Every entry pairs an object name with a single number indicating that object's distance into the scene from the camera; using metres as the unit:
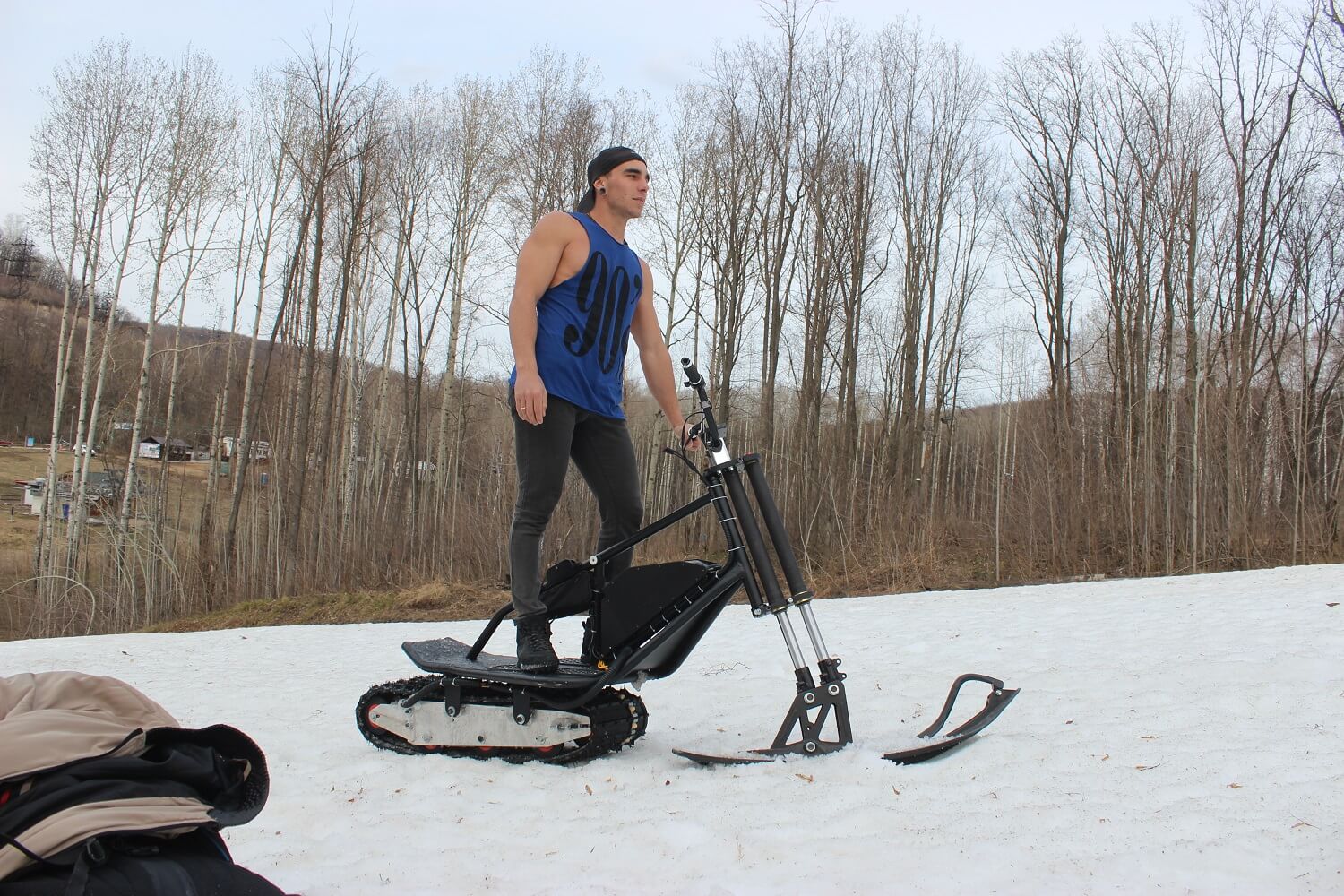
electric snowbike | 2.57
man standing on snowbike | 2.73
